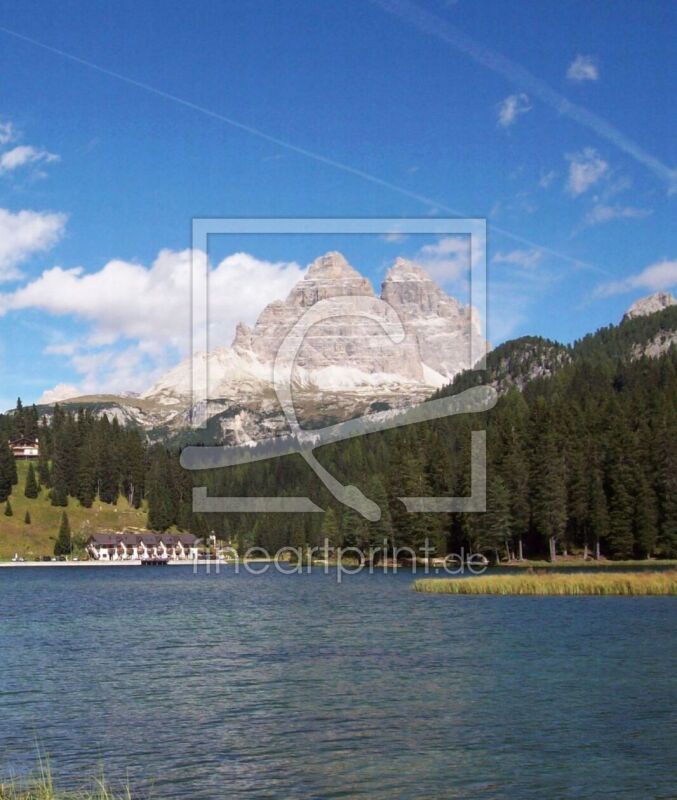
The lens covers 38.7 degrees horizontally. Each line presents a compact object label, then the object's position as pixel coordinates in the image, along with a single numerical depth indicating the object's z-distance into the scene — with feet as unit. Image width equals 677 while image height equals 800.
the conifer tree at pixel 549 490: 512.63
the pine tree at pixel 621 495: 495.41
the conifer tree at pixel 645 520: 490.08
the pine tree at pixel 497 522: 509.76
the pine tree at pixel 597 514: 504.02
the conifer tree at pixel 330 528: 605.31
